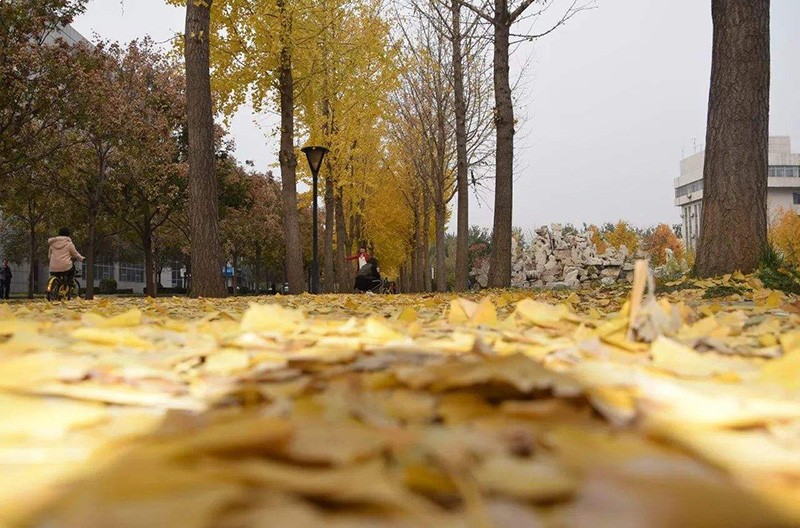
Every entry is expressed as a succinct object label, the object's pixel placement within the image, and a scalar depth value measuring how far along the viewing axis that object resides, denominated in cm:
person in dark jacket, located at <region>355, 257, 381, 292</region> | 1449
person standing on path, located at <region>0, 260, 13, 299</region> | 2488
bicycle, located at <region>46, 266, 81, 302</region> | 1165
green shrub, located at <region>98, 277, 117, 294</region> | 3647
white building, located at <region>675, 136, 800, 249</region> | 7912
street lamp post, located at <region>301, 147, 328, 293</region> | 1359
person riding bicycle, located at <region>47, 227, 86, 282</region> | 1141
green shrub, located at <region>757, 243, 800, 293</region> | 470
